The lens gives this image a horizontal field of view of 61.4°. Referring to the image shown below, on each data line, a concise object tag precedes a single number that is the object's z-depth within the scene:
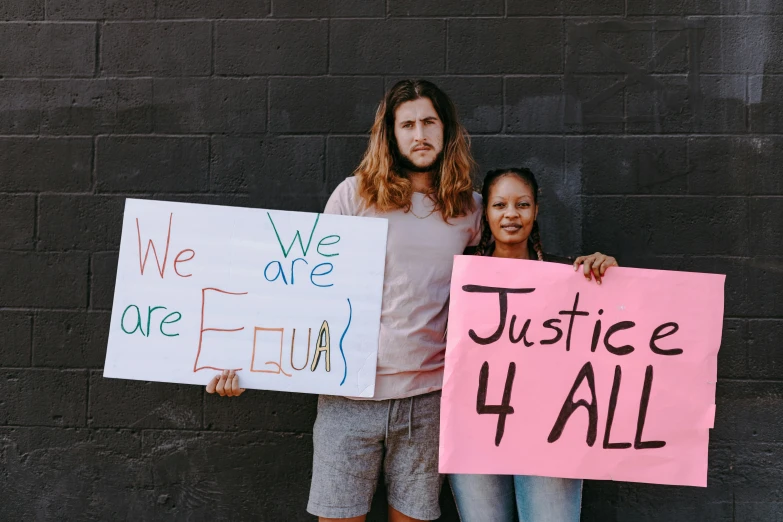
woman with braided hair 2.01
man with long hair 2.11
